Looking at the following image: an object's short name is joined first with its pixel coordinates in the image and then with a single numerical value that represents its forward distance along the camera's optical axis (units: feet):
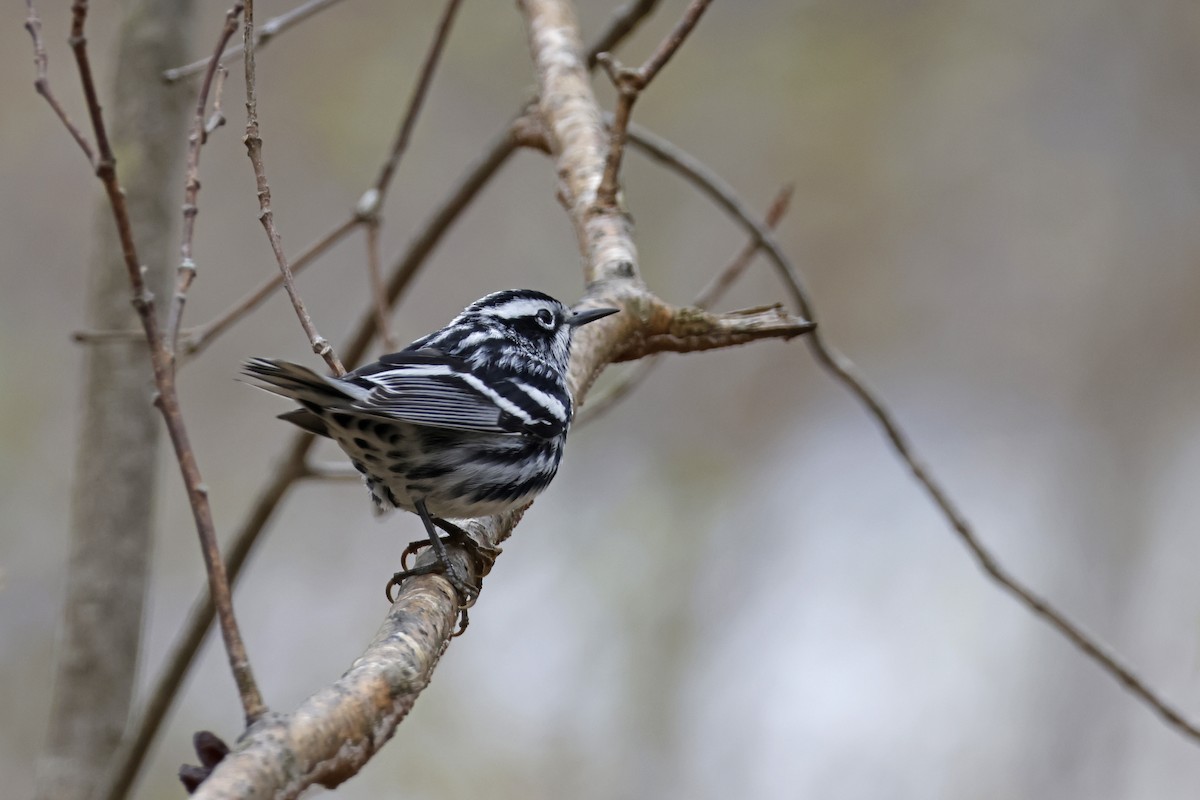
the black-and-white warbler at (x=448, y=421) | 15.69
